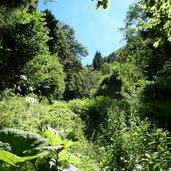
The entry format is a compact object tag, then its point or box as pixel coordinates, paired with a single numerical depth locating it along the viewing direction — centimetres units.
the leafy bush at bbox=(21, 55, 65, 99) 907
